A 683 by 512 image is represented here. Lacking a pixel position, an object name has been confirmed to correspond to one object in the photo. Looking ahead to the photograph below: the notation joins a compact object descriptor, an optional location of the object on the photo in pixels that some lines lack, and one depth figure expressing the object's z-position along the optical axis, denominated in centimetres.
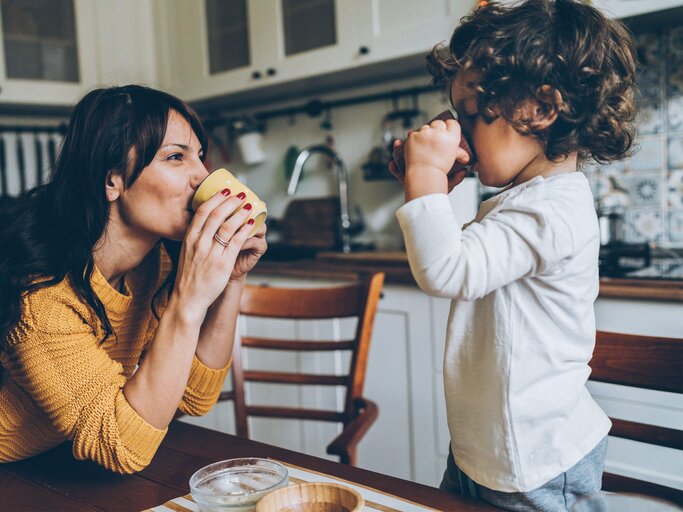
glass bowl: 61
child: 75
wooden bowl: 57
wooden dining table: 71
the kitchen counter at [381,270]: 148
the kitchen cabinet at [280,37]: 214
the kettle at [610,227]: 175
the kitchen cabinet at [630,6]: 163
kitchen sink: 247
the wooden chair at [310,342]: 135
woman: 82
